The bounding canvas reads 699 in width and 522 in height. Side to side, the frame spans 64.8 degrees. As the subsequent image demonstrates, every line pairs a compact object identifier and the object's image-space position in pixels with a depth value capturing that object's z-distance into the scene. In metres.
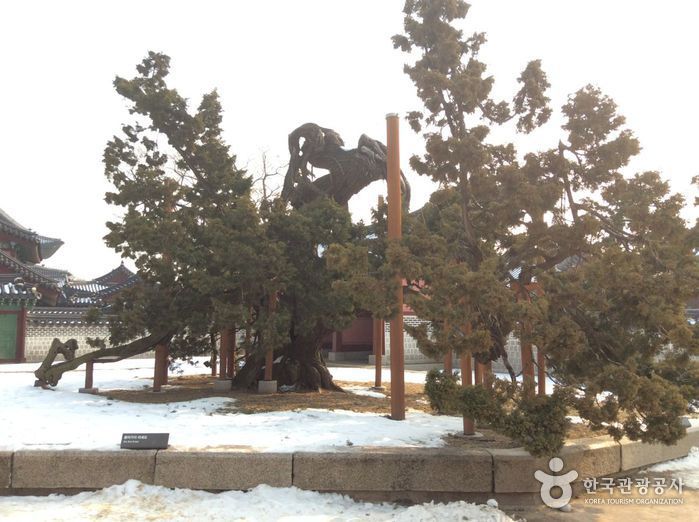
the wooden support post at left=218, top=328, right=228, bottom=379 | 11.53
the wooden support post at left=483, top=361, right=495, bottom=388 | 5.71
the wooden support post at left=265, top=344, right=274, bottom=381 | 10.47
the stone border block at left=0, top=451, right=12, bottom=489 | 5.34
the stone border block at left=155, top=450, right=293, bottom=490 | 5.35
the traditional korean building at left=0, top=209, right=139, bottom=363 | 22.39
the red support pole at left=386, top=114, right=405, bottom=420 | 7.61
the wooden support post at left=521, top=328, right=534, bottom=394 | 5.40
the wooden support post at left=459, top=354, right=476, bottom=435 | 6.43
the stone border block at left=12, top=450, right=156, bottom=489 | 5.35
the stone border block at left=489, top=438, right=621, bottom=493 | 5.37
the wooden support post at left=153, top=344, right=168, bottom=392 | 10.86
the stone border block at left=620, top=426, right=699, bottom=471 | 6.29
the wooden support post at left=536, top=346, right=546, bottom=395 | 7.13
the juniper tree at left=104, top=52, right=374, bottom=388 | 9.35
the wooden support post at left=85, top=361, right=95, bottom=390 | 10.72
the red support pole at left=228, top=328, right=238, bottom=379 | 11.63
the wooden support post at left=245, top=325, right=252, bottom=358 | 10.44
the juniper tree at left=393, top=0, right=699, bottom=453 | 5.19
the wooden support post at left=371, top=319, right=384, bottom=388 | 11.68
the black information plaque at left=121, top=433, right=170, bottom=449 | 5.52
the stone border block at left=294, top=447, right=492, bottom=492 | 5.36
